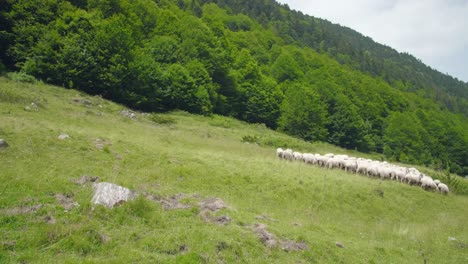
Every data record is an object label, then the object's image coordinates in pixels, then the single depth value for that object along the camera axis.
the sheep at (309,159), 31.17
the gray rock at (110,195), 12.24
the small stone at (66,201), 11.98
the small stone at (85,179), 14.46
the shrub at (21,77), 36.14
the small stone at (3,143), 16.13
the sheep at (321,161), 31.16
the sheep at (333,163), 30.74
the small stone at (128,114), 36.48
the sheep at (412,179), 29.17
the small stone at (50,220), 10.89
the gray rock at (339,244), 13.59
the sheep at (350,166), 30.26
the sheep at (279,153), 31.89
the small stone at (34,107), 27.31
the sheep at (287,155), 31.63
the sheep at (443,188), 29.20
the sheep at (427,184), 28.78
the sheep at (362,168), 29.89
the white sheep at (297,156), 31.81
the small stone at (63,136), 19.52
